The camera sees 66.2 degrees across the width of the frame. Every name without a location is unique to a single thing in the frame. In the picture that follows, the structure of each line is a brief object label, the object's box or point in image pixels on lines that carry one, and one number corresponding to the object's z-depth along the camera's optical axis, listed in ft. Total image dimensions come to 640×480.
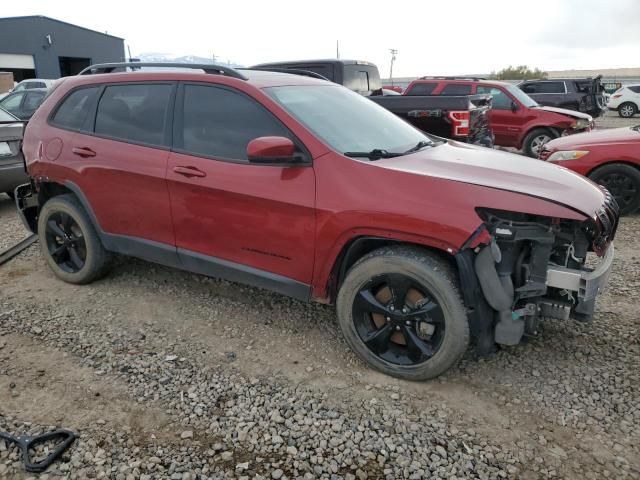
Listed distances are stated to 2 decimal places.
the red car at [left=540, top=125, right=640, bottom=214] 19.84
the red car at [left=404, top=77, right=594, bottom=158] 35.76
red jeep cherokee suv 8.88
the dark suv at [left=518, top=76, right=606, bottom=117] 51.01
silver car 21.03
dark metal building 100.37
